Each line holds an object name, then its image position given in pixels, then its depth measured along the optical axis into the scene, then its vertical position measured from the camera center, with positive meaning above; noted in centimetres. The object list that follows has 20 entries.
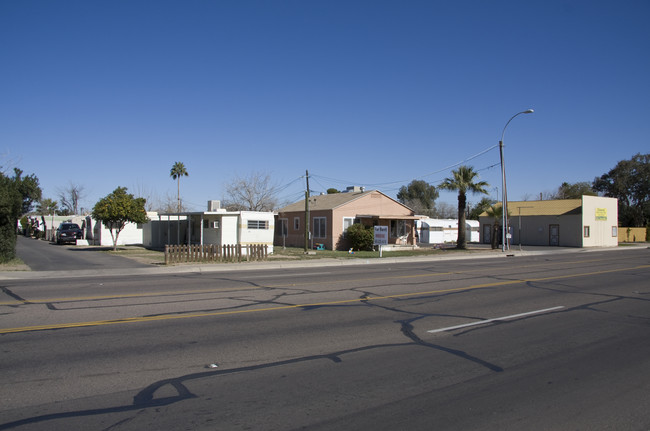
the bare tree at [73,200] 8481 +488
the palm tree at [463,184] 3816 +350
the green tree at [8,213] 2070 +67
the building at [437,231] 5284 -34
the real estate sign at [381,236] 3048 -52
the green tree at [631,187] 7131 +665
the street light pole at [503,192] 3638 +274
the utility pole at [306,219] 3341 +63
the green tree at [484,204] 3984 +208
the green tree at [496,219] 4144 +78
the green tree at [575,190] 8212 +672
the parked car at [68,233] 4344 -49
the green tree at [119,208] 2998 +123
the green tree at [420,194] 9668 +701
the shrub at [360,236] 3612 -62
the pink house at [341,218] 3722 +80
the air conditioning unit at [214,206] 3169 +146
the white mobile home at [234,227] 2986 +5
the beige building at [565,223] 4866 +56
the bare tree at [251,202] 5581 +308
